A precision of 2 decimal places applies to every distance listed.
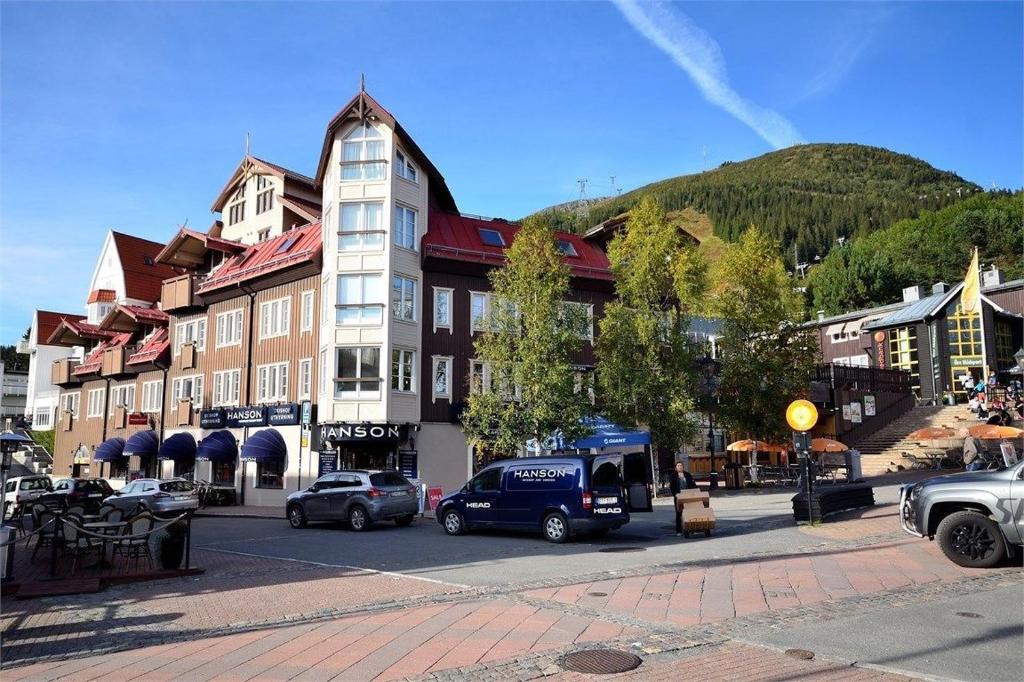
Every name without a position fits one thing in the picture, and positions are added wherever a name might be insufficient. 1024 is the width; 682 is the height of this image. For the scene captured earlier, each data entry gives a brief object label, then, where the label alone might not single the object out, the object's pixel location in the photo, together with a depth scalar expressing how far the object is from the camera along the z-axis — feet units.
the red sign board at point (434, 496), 85.90
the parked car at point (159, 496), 82.12
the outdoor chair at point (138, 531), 45.21
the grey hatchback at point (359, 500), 69.15
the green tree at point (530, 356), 83.51
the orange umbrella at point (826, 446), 101.78
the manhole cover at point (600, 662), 22.99
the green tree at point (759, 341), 99.66
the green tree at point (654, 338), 94.63
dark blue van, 55.11
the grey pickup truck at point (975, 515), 37.47
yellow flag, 91.71
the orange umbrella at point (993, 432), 94.94
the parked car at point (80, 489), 88.78
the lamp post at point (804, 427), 55.21
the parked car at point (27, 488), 102.12
